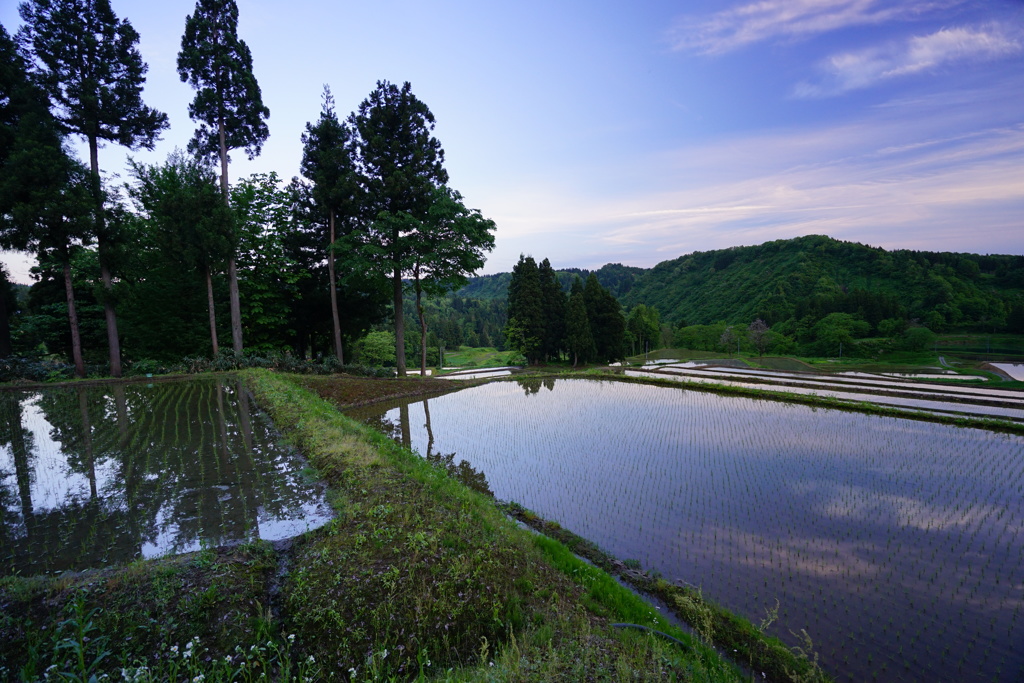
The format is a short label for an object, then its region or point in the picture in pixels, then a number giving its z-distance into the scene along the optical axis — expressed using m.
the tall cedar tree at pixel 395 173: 20.66
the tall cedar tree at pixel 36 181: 13.80
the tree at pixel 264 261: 22.33
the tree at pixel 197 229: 17.53
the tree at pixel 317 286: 22.69
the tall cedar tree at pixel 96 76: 14.87
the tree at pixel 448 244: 20.73
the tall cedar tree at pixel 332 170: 20.81
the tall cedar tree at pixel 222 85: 17.94
